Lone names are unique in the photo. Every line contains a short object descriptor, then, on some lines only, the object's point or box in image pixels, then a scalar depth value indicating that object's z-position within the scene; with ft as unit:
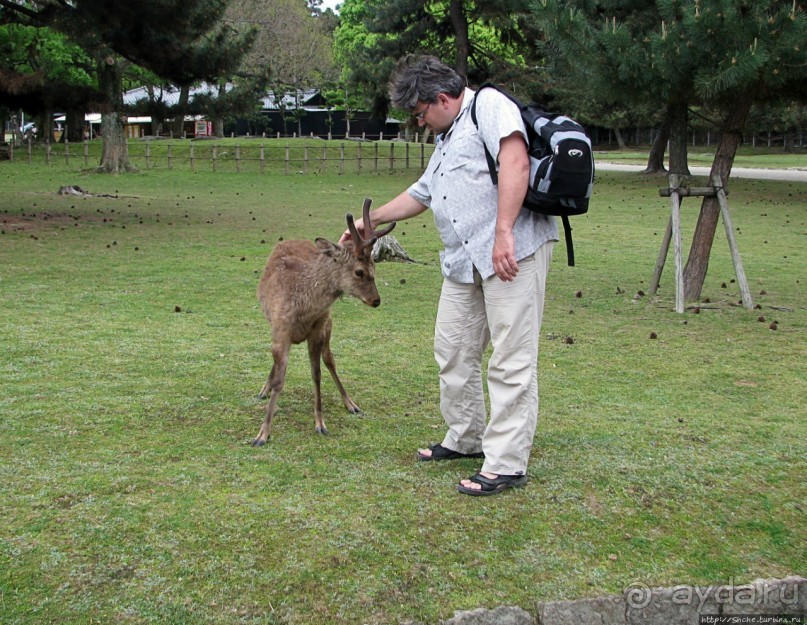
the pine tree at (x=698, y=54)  25.72
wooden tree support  29.60
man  12.99
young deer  16.98
